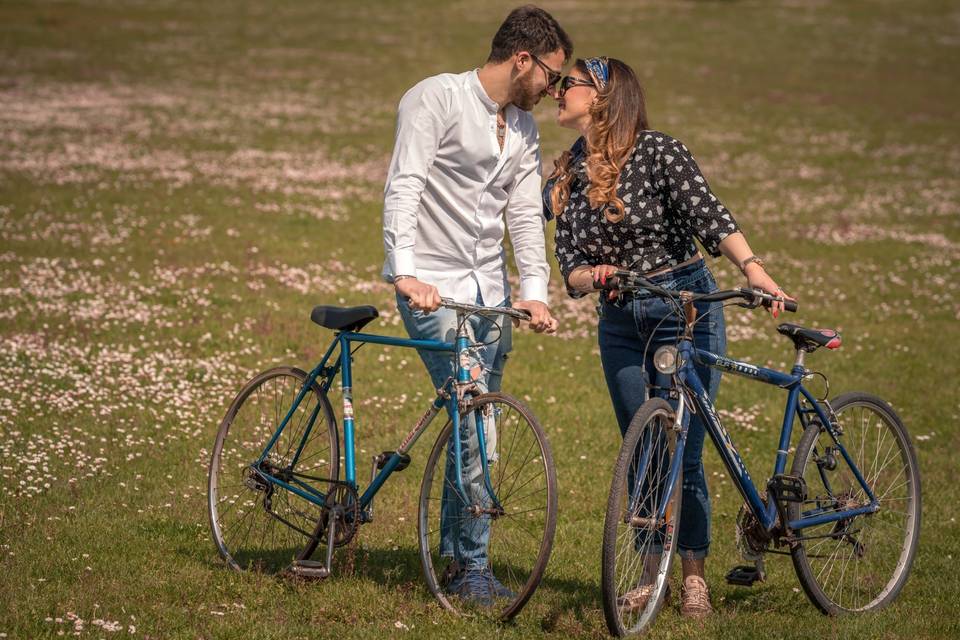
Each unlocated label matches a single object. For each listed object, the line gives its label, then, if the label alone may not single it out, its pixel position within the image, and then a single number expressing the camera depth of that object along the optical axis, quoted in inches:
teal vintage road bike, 489.1
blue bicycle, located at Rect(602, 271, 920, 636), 474.3
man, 497.4
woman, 500.1
